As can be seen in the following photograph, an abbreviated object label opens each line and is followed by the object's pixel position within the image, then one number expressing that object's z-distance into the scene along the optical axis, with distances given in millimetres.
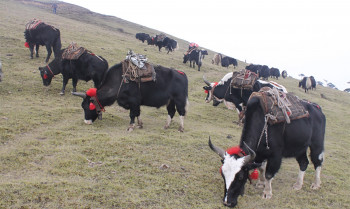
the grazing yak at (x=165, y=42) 23673
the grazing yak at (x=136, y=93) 6383
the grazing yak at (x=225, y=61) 26170
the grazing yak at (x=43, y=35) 11141
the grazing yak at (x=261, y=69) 24438
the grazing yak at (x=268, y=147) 3645
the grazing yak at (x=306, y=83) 21312
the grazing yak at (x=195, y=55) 17688
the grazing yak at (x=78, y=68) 8188
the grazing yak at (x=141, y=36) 32188
